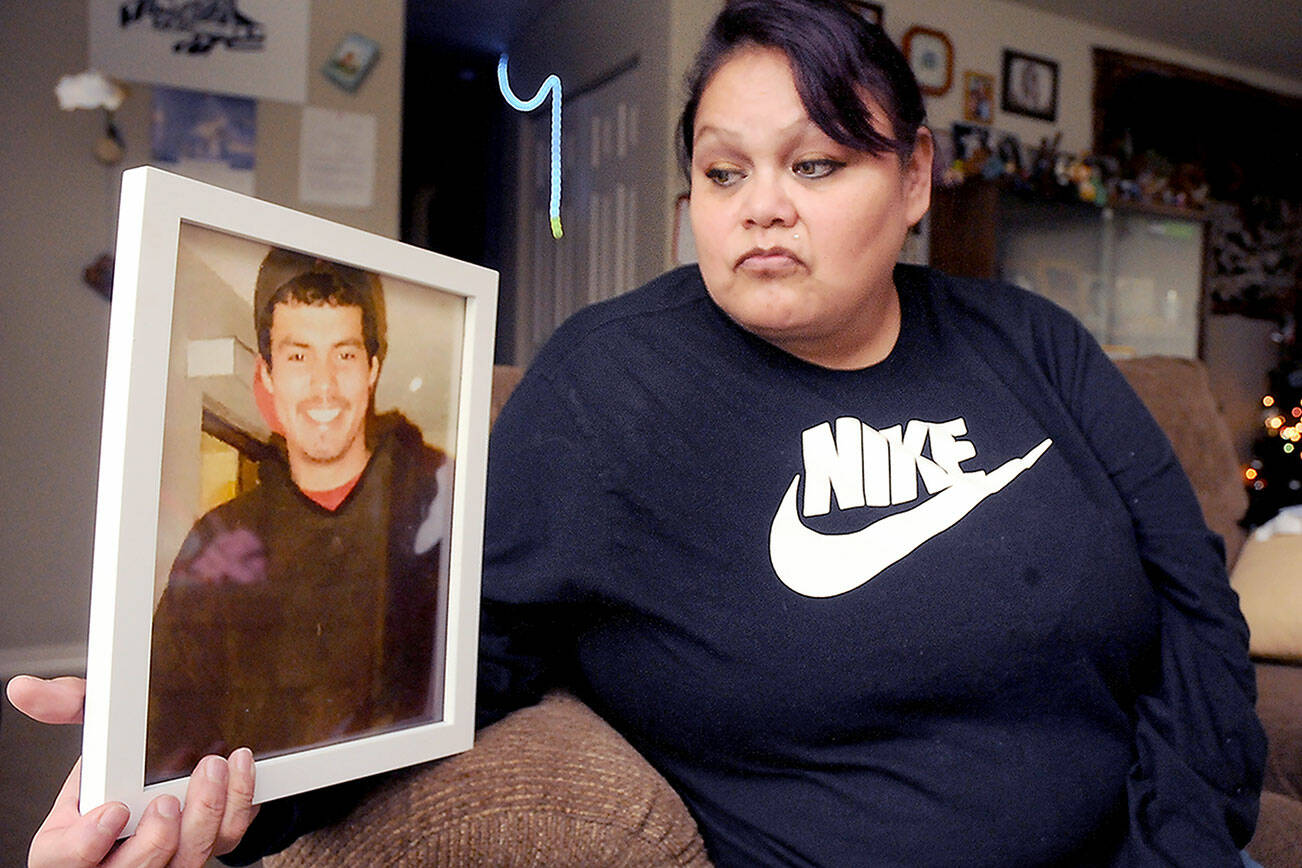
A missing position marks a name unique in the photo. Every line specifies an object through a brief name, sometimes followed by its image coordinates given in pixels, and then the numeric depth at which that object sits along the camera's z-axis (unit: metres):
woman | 0.70
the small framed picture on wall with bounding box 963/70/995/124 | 3.95
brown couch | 0.57
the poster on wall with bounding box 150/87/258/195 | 2.49
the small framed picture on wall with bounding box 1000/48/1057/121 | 4.05
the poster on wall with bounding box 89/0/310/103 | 2.45
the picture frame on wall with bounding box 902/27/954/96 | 3.80
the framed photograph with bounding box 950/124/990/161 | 3.83
